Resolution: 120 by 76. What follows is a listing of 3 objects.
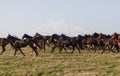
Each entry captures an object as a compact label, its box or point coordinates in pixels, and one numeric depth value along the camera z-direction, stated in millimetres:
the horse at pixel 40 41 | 33581
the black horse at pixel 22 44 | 30341
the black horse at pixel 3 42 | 31812
